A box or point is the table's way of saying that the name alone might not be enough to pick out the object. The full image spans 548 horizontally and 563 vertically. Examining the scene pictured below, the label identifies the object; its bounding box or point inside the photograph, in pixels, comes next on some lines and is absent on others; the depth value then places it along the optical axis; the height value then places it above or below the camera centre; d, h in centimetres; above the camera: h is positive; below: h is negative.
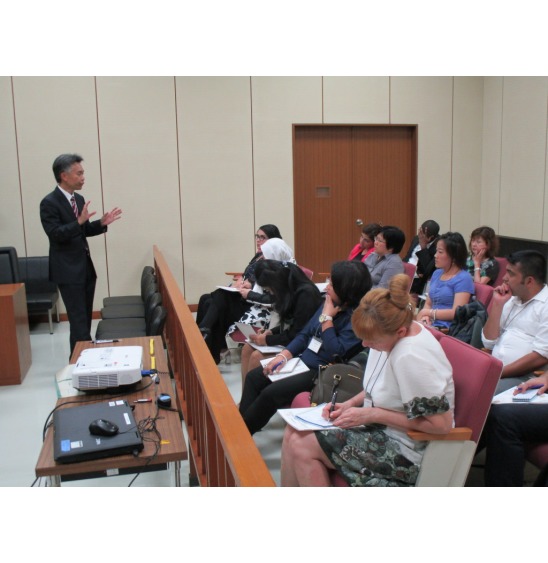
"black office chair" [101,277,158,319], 484 -104
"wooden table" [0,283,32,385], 443 -107
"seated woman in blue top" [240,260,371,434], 300 -78
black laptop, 189 -81
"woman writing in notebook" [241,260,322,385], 360 -66
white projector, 244 -73
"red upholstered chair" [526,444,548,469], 234 -107
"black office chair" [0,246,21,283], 595 -68
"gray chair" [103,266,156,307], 528 -105
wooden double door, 760 +10
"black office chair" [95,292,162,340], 399 -102
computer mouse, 198 -78
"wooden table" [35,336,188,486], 187 -85
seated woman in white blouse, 206 -80
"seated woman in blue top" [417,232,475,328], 379 -61
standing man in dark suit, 448 -34
